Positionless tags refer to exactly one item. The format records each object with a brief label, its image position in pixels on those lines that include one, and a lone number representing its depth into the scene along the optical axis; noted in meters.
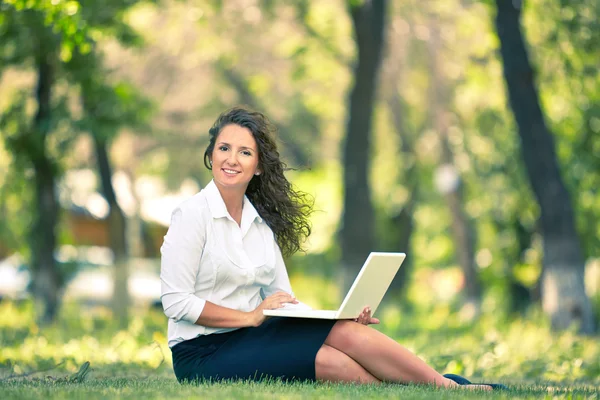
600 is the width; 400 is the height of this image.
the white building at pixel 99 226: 33.06
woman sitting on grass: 10.02
